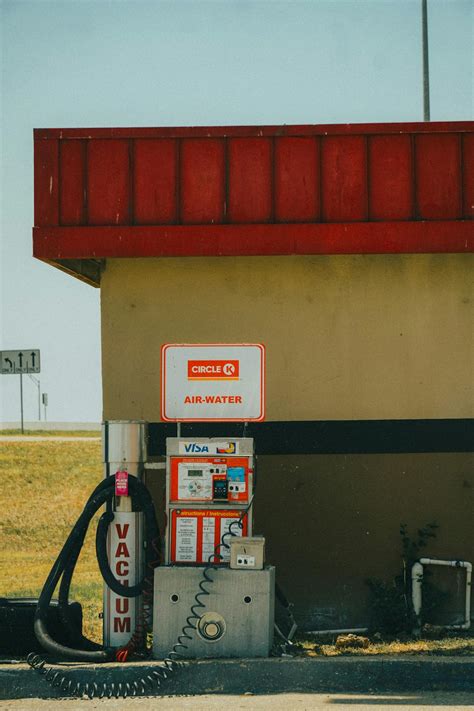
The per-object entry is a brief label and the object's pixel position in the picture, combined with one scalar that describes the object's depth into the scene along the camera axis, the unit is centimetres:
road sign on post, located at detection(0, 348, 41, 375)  4480
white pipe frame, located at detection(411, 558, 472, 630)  1653
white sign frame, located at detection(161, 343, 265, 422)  1496
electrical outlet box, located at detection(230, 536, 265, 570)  1419
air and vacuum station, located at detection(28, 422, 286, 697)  1418
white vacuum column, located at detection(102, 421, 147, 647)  1496
